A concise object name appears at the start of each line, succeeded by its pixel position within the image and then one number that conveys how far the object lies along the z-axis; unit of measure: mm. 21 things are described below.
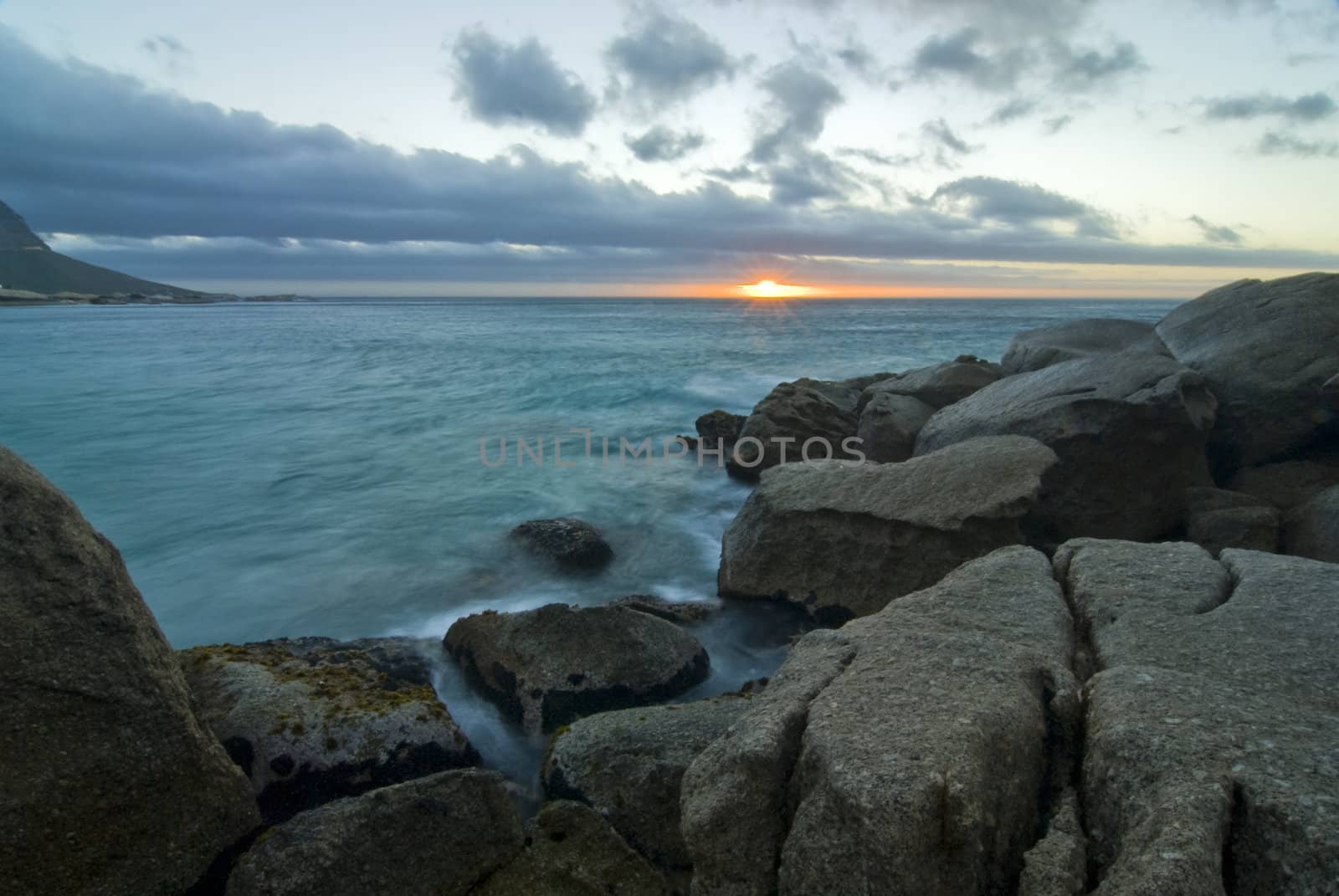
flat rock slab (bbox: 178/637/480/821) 3686
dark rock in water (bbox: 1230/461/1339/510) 6543
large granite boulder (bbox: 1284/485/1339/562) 5574
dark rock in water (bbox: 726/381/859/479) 10430
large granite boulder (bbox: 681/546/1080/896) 2316
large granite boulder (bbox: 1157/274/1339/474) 6875
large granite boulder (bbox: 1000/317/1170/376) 10570
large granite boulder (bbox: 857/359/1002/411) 10133
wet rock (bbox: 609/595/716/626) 6223
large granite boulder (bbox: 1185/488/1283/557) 5781
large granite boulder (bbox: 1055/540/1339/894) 2121
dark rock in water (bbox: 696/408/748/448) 12602
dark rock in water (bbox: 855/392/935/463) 8883
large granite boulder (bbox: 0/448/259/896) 2807
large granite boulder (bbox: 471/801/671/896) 3258
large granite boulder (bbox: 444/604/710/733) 4789
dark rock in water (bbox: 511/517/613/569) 7805
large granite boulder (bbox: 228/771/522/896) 3092
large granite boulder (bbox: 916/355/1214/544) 6285
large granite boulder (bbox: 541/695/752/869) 3523
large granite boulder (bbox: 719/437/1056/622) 5516
